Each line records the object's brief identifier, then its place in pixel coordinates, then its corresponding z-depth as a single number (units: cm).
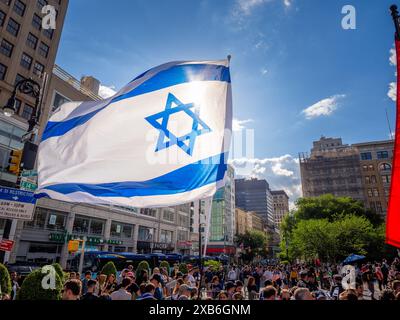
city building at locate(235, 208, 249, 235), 9672
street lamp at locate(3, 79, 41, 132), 851
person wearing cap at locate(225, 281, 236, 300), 784
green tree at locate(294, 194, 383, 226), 5328
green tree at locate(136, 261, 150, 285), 2211
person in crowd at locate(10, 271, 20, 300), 964
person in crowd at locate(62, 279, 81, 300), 488
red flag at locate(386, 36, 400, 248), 402
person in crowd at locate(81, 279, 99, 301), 685
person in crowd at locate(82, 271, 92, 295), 1109
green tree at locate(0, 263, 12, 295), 760
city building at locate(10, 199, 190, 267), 2931
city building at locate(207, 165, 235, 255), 7919
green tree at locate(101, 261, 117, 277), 1832
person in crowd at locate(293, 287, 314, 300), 468
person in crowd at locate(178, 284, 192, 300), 691
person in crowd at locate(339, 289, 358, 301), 459
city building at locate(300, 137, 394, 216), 7475
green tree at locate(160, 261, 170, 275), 2666
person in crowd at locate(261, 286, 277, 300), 525
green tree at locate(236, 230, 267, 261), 8469
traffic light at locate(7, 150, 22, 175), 803
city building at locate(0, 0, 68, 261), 2654
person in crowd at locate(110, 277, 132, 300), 655
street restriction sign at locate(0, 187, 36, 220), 638
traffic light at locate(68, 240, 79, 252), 1497
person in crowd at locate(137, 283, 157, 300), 643
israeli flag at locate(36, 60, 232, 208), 554
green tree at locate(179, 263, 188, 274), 2525
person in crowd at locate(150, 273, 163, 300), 716
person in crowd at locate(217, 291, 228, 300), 658
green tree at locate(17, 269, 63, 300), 681
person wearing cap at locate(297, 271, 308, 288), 1282
